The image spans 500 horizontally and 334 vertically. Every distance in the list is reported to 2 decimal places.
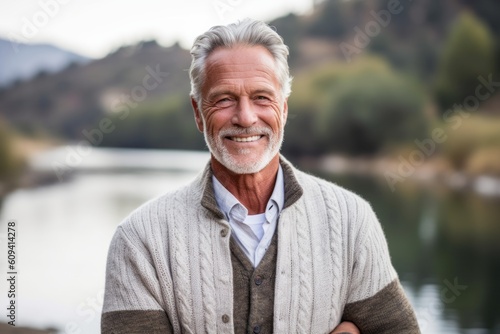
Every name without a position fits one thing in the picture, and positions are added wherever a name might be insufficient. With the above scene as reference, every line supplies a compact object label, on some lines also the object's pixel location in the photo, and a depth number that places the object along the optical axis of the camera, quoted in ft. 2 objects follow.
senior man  6.73
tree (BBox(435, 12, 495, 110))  137.90
